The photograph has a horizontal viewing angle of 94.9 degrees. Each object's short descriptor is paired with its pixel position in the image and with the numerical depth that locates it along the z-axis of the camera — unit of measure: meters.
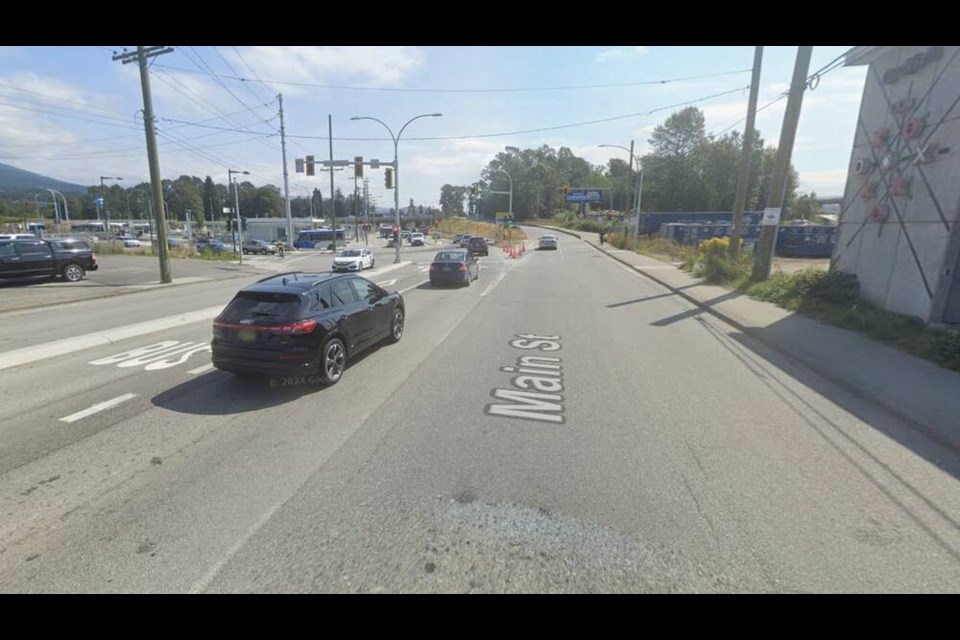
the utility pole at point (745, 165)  16.58
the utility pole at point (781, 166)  13.20
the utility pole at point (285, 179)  45.84
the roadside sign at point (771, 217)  13.87
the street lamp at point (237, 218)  34.46
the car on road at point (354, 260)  25.72
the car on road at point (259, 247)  48.04
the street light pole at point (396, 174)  32.57
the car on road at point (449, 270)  17.33
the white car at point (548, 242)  46.22
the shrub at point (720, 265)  16.34
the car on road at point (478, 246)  38.47
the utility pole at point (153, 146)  16.97
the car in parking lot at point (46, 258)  16.23
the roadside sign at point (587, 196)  87.62
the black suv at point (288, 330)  5.63
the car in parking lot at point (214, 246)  44.28
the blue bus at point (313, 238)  58.94
